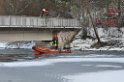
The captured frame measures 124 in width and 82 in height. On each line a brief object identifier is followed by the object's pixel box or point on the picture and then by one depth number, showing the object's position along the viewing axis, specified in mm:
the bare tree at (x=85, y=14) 59438
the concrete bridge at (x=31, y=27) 65062
